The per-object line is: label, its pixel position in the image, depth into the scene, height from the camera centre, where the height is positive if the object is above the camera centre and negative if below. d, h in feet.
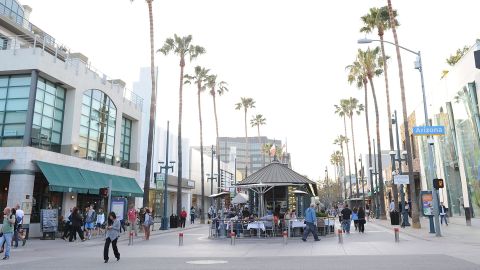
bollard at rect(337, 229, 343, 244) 58.91 -3.02
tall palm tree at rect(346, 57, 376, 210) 139.34 +48.40
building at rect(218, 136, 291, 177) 536.01 +90.97
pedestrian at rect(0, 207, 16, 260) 44.60 -1.32
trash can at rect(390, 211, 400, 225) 99.50 -0.32
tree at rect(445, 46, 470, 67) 140.67 +55.70
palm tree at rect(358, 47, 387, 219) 129.70 +47.33
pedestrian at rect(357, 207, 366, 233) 81.21 -1.01
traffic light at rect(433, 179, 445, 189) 65.05 +5.11
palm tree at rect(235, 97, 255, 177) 234.58 +64.15
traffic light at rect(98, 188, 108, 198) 74.90 +4.60
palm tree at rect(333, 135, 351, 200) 299.85 +55.53
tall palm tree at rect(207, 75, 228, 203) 168.14 +54.69
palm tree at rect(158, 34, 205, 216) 124.98 +51.29
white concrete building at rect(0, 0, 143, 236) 76.69 +18.83
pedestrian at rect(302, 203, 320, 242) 63.67 -0.90
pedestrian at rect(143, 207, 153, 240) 71.56 -1.03
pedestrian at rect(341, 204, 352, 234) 80.08 -0.20
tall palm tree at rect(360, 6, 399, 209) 104.73 +50.37
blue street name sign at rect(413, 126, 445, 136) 66.18 +13.75
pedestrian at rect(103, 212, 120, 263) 42.91 -1.43
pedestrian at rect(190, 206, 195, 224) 143.64 +0.98
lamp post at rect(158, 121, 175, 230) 103.84 -0.76
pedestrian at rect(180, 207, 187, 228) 116.26 -0.04
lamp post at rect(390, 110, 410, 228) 89.40 +0.78
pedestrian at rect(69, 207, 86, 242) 70.03 -1.28
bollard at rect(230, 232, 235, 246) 60.70 -3.41
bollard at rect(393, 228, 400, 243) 58.50 -2.90
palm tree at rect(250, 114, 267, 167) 274.77 +63.88
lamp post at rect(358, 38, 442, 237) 65.29 +13.07
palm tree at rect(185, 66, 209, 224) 152.56 +51.34
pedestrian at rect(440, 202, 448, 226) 92.48 +0.88
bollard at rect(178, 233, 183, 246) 60.60 -3.35
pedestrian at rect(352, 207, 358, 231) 86.49 -0.34
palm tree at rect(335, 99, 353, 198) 212.43 +56.54
